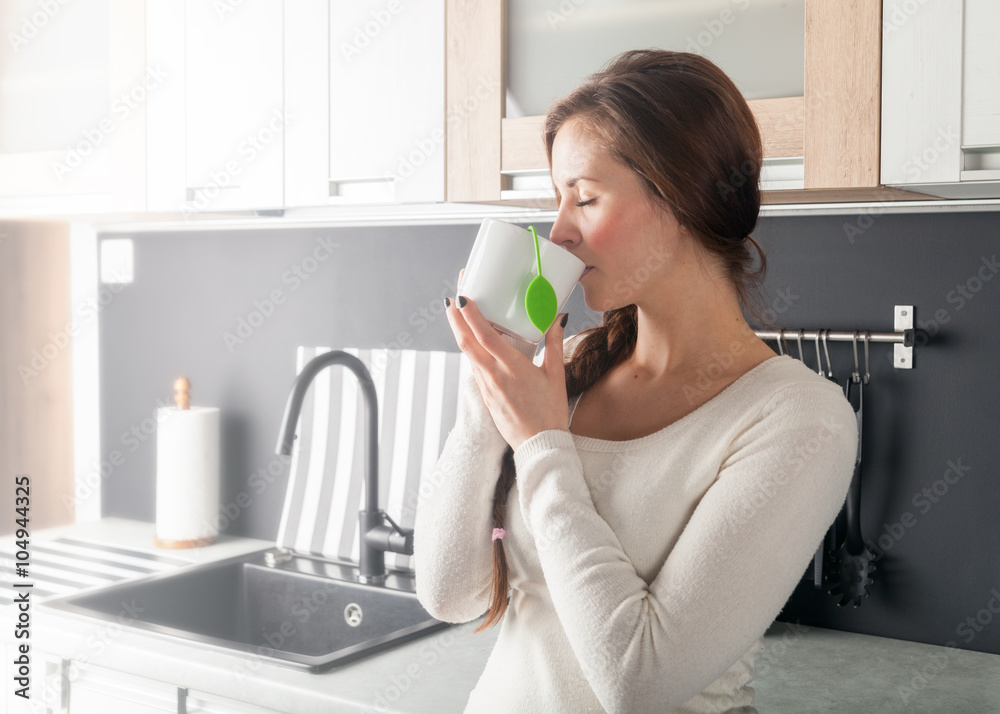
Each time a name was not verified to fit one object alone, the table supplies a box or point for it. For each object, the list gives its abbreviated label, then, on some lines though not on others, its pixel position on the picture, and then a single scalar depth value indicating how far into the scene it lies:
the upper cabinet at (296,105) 1.56
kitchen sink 1.84
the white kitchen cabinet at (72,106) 1.90
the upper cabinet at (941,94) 1.13
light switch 2.52
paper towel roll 2.23
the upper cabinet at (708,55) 1.21
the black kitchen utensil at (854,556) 1.57
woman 0.87
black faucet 1.88
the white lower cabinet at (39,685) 1.67
